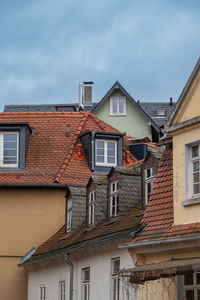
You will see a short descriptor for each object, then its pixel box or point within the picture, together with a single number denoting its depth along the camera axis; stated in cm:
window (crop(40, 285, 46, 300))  2941
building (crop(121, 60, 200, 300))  1919
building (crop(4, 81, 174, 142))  5244
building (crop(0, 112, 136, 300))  3150
